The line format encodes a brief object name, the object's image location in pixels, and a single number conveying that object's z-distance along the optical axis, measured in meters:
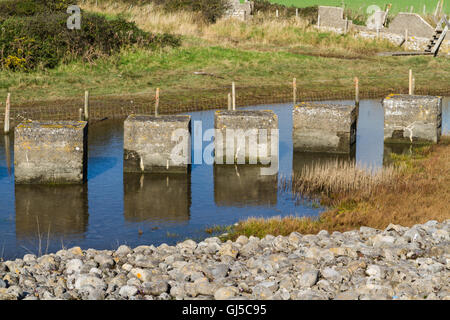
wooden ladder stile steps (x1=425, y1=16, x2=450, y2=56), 44.62
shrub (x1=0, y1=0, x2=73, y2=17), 42.34
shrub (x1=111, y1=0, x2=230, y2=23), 50.52
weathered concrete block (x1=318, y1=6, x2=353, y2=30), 49.66
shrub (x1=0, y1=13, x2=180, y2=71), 33.84
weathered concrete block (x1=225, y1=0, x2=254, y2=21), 51.47
